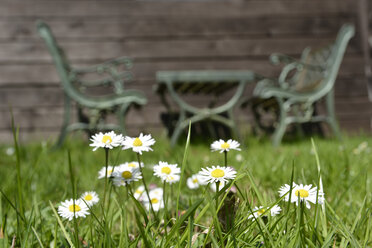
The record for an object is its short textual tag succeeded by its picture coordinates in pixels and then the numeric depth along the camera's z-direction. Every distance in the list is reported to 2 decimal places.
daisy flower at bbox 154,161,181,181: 0.67
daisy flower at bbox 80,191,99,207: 0.76
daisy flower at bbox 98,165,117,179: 0.79
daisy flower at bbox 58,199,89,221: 0.67
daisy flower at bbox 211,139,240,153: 0.67
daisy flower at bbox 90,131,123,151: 0.59
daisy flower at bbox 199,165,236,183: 0.58
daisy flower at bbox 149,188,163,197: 1.02
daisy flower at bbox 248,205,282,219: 0.69
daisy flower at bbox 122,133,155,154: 0.62
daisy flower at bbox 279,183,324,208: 0.63
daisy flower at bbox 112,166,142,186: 0.67
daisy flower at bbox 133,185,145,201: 1.03
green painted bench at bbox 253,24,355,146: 3.19
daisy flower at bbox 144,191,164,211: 0.93
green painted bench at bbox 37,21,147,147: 3.07
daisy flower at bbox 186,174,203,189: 0.96
